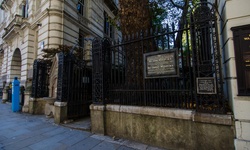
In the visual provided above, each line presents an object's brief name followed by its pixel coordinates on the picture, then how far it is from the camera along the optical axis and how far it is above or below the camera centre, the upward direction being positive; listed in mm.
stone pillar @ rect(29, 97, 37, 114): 8023 -1107
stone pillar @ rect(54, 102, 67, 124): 5812 -1160
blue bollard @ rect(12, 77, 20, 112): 8859 -681
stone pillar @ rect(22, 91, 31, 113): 8578 -1001
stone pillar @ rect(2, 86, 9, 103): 13836 -955
